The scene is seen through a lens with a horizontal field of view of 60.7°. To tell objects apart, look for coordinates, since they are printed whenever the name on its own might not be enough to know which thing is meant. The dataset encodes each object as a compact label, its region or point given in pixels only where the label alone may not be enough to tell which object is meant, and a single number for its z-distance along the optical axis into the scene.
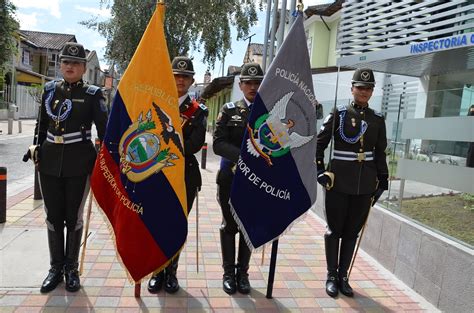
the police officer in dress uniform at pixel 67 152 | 3.30
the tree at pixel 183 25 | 16.98
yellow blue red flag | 3.04
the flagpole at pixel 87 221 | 3.22
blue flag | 3.11
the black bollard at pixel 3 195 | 5.01
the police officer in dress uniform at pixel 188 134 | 3.35
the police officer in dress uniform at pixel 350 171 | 3.59
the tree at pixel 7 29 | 15.05
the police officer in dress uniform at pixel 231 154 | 3.43
